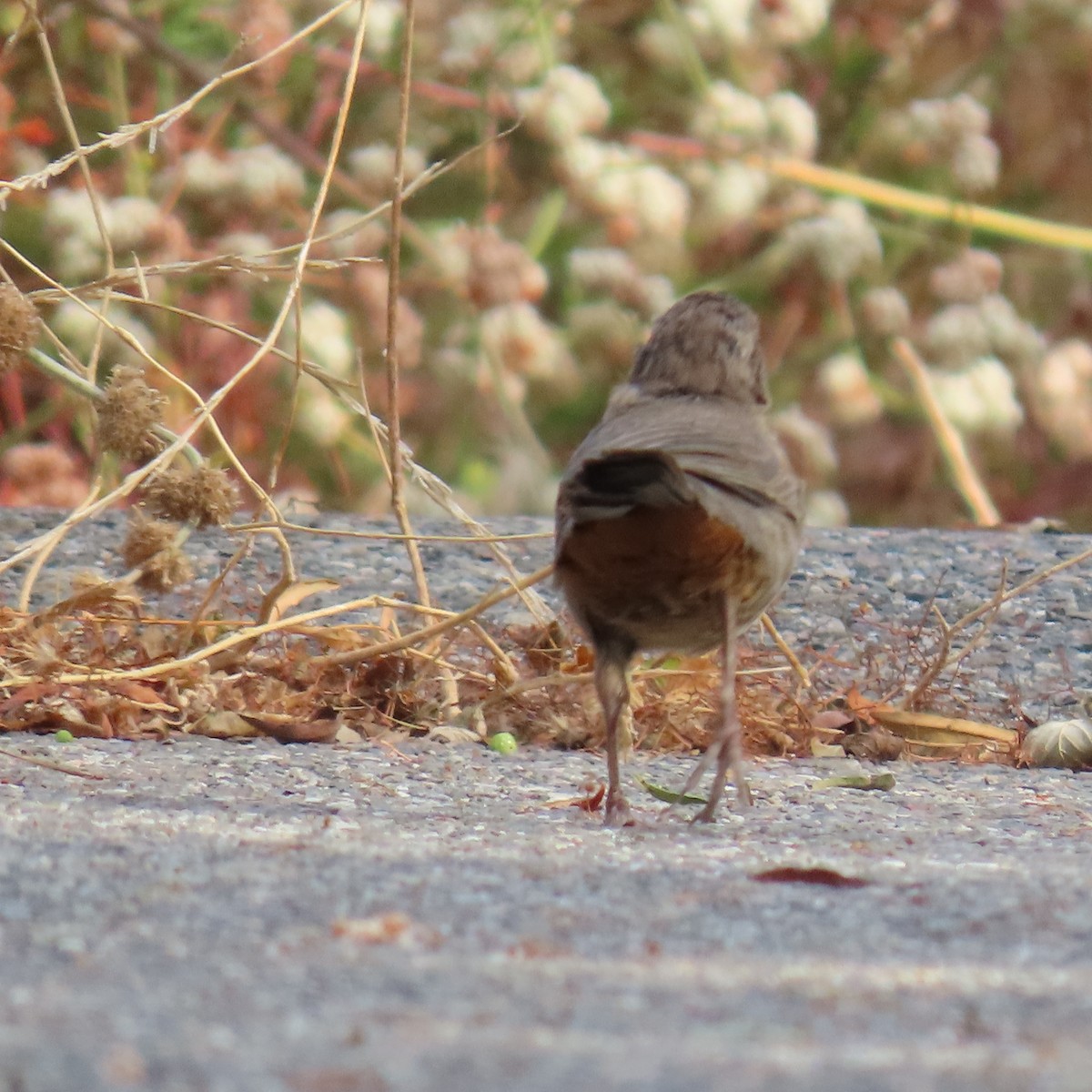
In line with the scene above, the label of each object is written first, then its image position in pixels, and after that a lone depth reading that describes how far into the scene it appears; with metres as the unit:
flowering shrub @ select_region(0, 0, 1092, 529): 11.87
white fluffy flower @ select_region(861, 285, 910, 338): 13.21
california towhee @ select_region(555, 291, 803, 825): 5.77
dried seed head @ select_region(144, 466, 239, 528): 6.72
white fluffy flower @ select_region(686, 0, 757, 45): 12.91
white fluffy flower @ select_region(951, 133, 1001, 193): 13.19
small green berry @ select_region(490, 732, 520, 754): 7.50
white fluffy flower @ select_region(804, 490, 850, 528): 12.59
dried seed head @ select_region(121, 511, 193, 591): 6.98
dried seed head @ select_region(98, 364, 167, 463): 6.71
